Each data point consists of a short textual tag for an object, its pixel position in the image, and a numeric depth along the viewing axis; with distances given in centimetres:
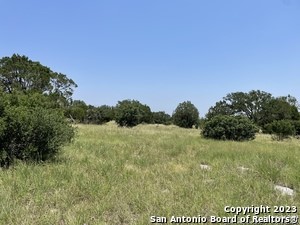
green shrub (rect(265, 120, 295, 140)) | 2211
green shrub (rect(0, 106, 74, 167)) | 571
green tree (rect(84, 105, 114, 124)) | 4412
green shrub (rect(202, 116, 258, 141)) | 1638
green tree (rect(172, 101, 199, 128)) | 3753
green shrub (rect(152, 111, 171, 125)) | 4745
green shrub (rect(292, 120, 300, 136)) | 3188
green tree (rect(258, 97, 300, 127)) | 4074
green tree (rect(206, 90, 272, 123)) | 4373
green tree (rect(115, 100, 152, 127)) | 2902
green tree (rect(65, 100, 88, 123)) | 3289
